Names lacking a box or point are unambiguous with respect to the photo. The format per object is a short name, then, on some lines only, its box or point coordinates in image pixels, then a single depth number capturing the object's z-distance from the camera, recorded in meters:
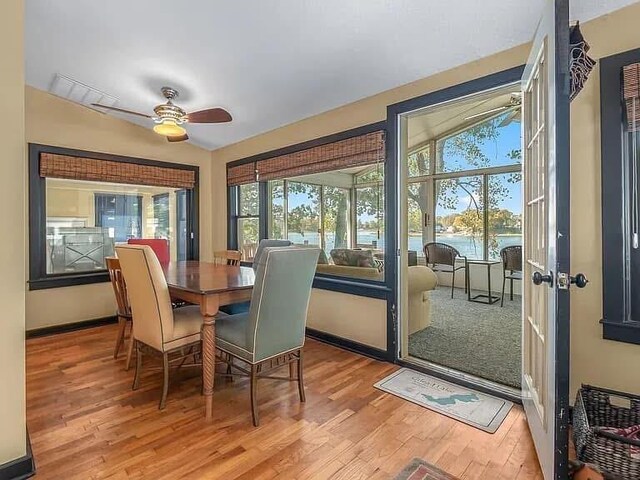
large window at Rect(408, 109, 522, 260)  5.92
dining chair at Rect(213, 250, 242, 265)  3.83
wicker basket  1.44
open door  1.39
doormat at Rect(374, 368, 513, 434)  2.13
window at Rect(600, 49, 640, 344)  1.89
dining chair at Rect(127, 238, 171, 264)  4.10
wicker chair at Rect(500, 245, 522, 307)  4.89
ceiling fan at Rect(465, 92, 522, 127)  4.53
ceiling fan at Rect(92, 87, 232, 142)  2.89
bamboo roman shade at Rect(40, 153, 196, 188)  3.92
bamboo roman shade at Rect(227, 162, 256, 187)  4.55
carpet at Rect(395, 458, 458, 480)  1.63
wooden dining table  2.14
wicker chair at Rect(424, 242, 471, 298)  5.84
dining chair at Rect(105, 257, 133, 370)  2.91
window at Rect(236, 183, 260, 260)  4.69
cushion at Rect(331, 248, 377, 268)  3.48
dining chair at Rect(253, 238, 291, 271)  3.34
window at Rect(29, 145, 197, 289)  3.88
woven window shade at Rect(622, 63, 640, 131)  1.82
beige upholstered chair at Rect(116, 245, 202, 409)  2.15
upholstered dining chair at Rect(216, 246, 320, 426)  2.01
